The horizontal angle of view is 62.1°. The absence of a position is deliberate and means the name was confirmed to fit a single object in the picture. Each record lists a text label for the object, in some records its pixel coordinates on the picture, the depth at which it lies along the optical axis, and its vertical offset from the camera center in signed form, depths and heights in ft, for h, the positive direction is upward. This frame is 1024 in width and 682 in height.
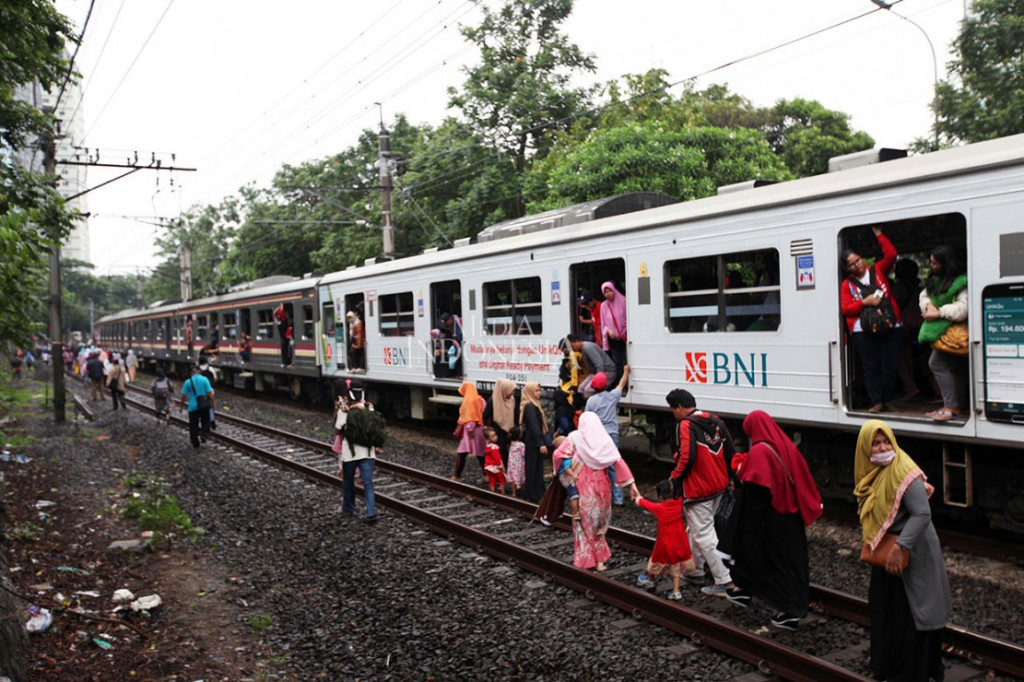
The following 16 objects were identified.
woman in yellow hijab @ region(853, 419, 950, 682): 14.29 -4.46
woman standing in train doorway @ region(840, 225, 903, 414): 24.23 -0.31
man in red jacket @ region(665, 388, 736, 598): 20.16 -3.78
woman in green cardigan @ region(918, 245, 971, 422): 22.44 -0.56
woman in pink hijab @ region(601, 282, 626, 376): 33.86 -0.13
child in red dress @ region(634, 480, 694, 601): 20.40 -5.32
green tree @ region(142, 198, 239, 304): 151.74 +17.35
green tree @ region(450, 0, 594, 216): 88.43 +24.95
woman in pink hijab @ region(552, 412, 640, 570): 22.36 -4.33
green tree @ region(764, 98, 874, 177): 102.58 +22.16
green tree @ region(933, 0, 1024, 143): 66.59 +18.51
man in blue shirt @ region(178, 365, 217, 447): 50.06 -4.13
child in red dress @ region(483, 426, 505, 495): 34.06 -5.68
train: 21.53 +0.64
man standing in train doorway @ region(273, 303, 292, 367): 69.15 -0.33
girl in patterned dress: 32.73 -5.46
